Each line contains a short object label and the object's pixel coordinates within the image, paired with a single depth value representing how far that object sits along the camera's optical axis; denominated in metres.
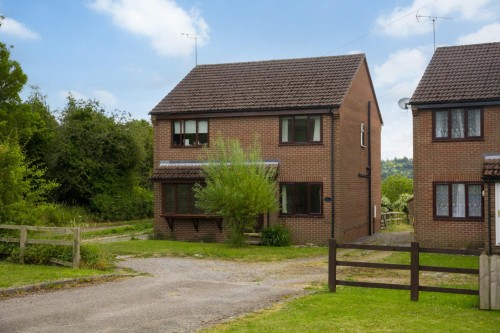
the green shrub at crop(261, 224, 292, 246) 26.56
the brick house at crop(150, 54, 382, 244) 27.34
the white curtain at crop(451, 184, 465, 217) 23.95
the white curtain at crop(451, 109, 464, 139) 24.12
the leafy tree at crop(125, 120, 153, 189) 42.31
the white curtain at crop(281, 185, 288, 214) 27.89
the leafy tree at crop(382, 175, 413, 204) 50.69
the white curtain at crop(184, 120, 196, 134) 29.78
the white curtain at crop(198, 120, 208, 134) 29.52
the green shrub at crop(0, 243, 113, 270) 17.94
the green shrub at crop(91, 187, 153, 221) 39.84
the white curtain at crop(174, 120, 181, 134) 29.95
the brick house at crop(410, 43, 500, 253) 23.61
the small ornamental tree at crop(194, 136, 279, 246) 24.53
